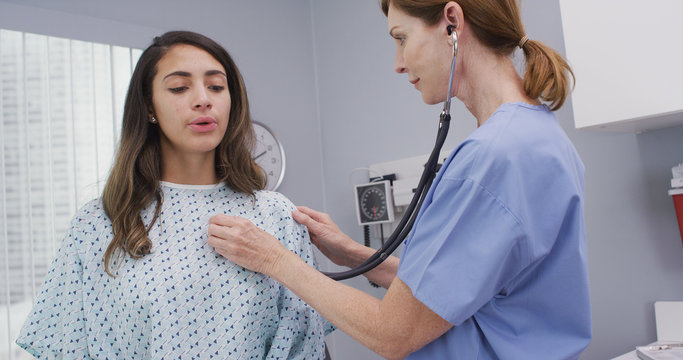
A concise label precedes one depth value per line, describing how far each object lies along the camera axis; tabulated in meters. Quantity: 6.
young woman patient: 1.05
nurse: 0.77
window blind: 1.83
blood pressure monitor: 2.26
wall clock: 2.51
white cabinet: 1.25
